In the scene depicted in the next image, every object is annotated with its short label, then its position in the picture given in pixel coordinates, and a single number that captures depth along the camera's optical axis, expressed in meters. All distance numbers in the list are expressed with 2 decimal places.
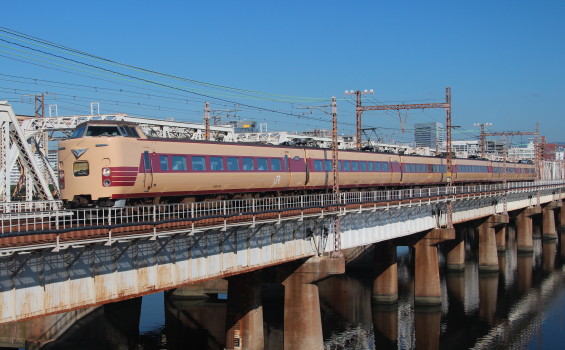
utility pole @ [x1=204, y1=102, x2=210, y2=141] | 43.72
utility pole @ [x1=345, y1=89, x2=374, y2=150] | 63.42
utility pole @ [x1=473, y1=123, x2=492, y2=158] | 102.72
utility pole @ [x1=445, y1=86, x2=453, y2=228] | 57.19
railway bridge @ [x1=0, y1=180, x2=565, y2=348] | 20.98
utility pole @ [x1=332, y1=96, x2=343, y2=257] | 36.69
